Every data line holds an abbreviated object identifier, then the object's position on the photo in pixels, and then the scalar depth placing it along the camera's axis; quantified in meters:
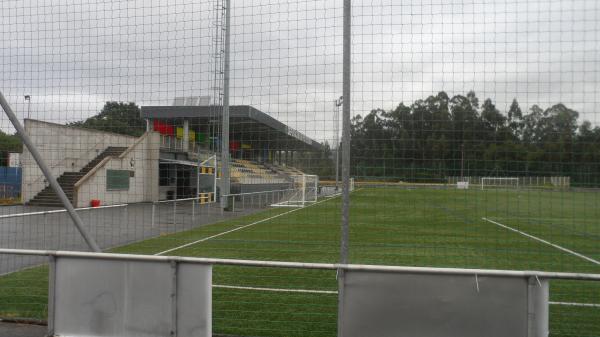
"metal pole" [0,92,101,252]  4.82
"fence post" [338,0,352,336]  4.43
